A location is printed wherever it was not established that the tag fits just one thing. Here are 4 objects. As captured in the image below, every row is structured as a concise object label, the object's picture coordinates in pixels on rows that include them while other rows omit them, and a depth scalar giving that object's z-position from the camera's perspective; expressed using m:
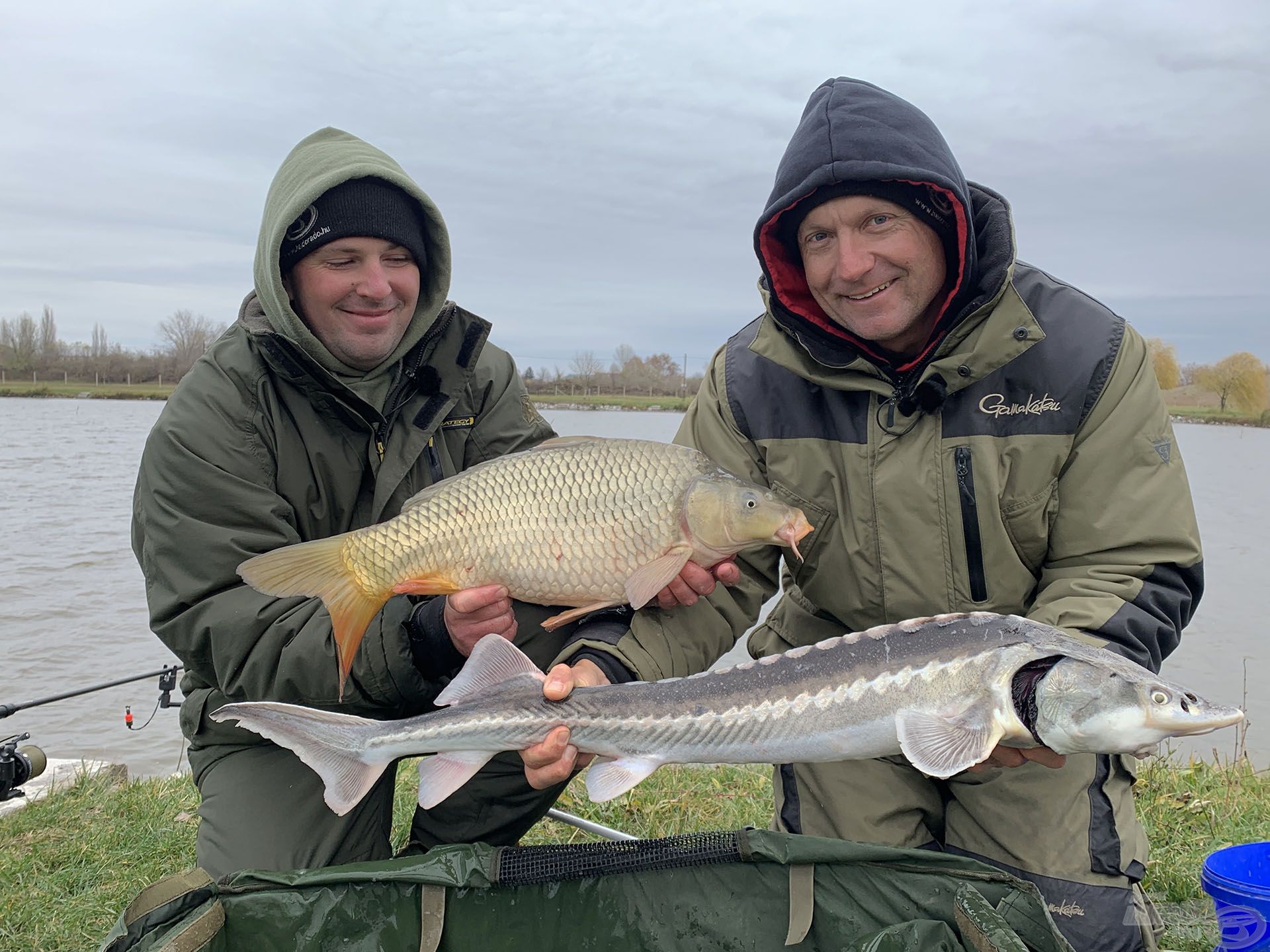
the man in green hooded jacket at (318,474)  2.44
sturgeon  1.77
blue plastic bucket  2.04
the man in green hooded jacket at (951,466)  2.32
